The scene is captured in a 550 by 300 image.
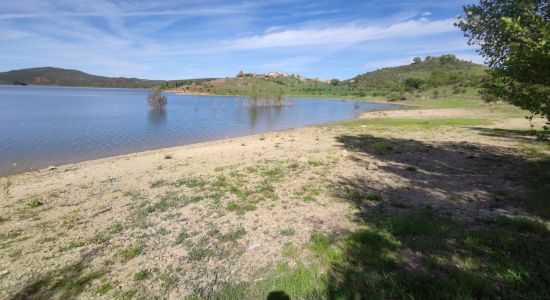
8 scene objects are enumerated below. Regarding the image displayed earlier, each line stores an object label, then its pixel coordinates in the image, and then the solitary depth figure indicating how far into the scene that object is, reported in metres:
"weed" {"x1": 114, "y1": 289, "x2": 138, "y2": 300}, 3.95
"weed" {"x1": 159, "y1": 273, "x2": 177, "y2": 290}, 4.19
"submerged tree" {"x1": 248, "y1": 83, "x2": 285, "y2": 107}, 61.75
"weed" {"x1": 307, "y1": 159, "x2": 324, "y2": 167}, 11.01
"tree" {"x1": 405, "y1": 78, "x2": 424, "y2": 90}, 100.88
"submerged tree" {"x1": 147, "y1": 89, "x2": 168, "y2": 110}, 50.41
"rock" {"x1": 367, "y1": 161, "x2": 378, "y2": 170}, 10.20
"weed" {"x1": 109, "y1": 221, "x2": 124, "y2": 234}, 5.95
